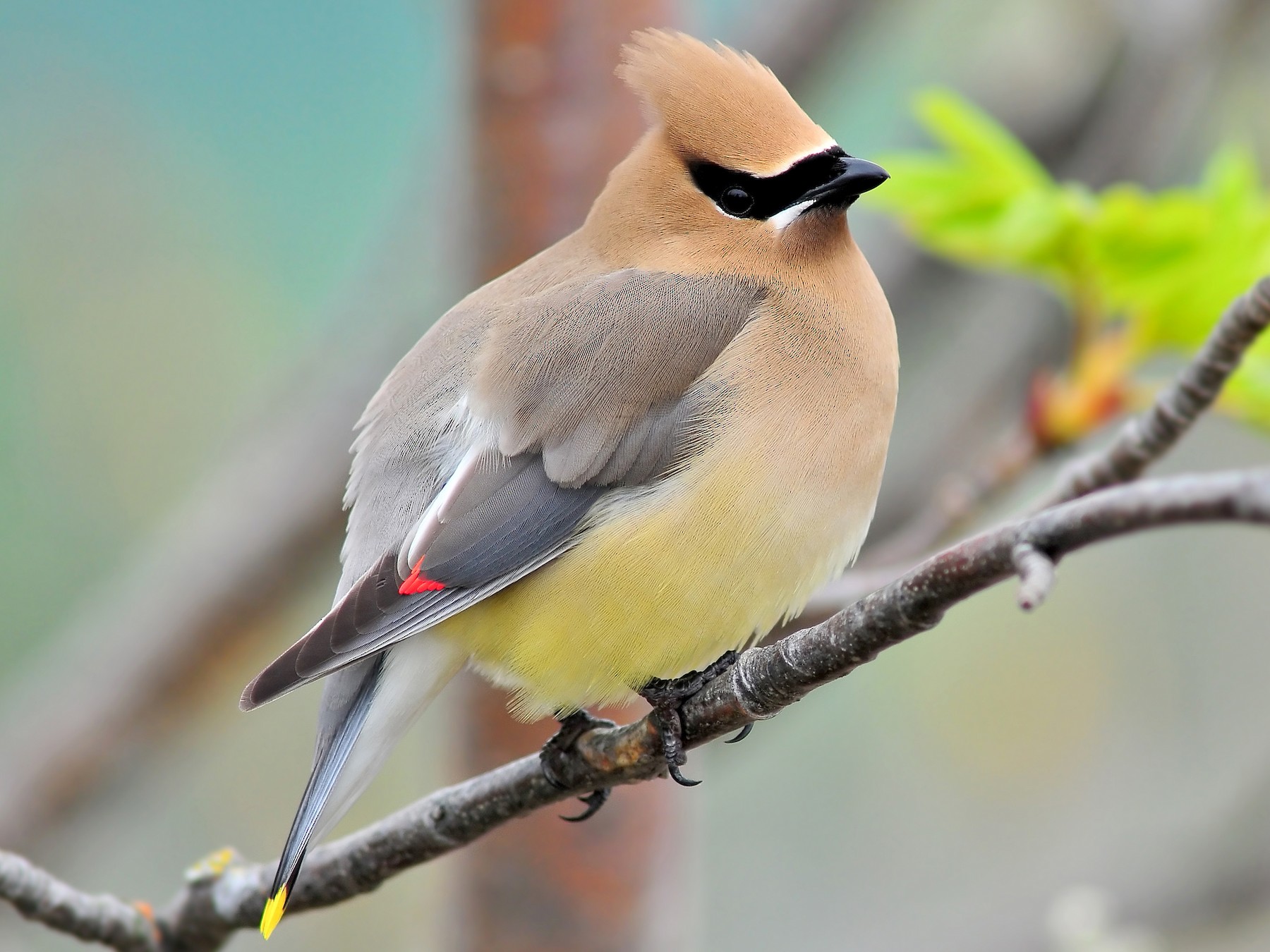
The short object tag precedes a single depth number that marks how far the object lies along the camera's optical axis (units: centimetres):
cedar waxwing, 609
